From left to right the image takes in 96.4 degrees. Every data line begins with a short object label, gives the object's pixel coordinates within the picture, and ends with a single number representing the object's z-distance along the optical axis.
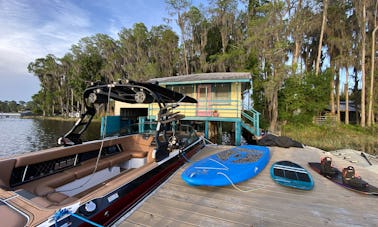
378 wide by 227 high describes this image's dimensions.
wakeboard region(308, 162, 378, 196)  3.17
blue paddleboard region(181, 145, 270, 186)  3.30
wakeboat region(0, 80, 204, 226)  1.74
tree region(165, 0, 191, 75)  19.89
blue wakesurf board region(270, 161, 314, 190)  3.39
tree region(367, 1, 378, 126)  14.76
